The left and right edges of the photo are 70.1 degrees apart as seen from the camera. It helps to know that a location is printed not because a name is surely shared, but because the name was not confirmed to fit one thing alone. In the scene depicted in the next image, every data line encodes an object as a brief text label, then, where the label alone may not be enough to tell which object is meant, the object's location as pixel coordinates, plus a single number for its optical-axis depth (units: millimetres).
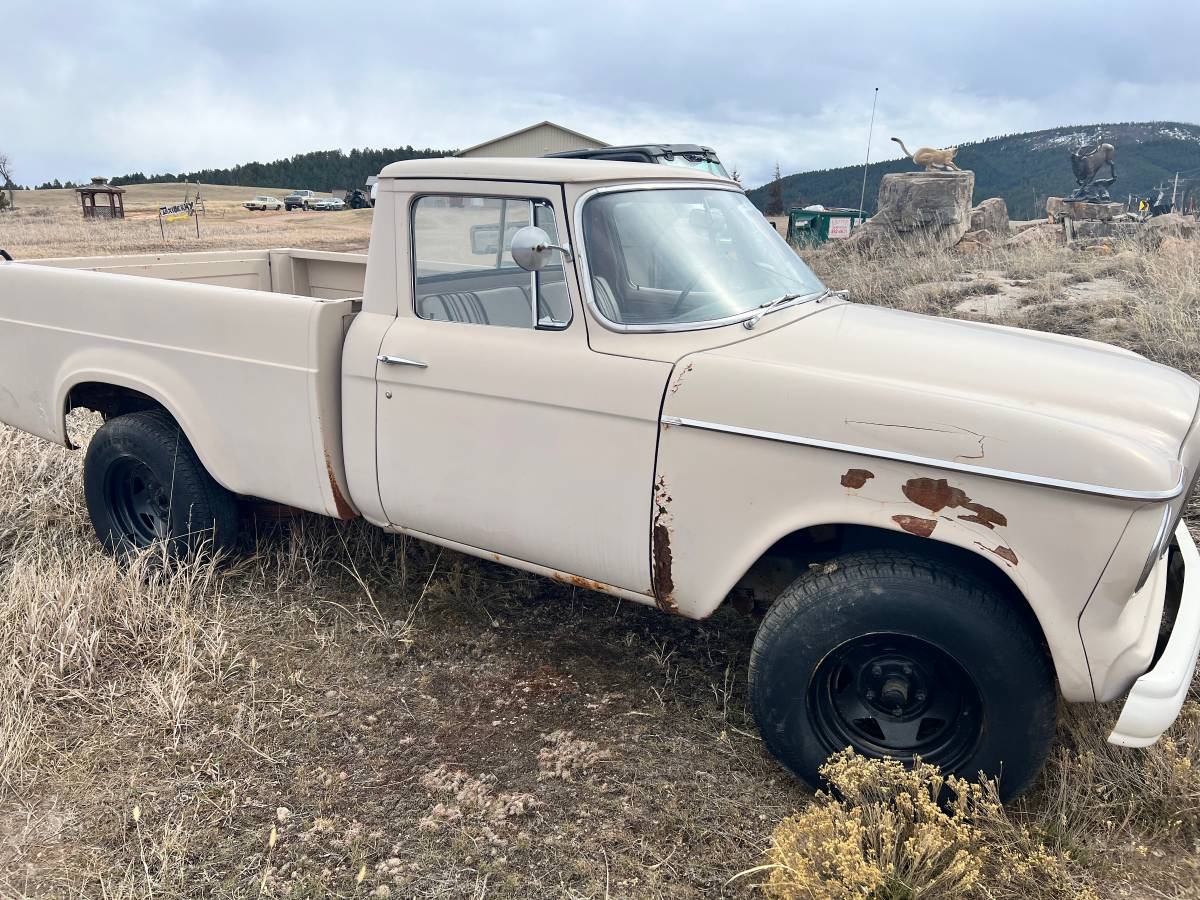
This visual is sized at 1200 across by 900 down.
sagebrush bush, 2133
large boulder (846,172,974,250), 13695
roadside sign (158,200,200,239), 24414
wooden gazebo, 38031
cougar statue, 15109
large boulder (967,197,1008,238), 15953
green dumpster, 18828
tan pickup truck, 2225
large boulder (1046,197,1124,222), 17344
